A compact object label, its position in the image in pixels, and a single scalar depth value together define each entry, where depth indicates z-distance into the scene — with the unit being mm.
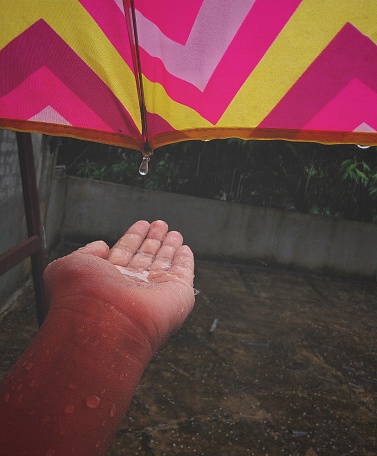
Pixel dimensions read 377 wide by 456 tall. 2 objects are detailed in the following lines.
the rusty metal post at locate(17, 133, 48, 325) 409
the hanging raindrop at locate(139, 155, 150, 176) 300
